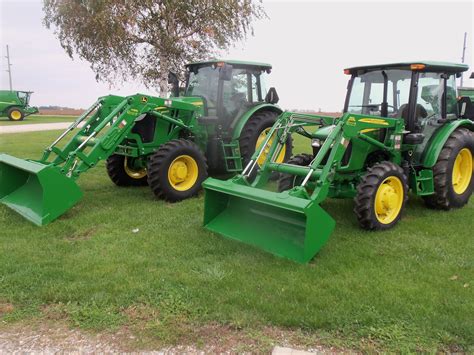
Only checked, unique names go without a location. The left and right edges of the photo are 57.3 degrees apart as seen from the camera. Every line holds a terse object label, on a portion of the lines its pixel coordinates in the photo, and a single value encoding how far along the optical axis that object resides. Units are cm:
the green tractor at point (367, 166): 469
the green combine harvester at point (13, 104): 2994
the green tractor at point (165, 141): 593
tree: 1583
